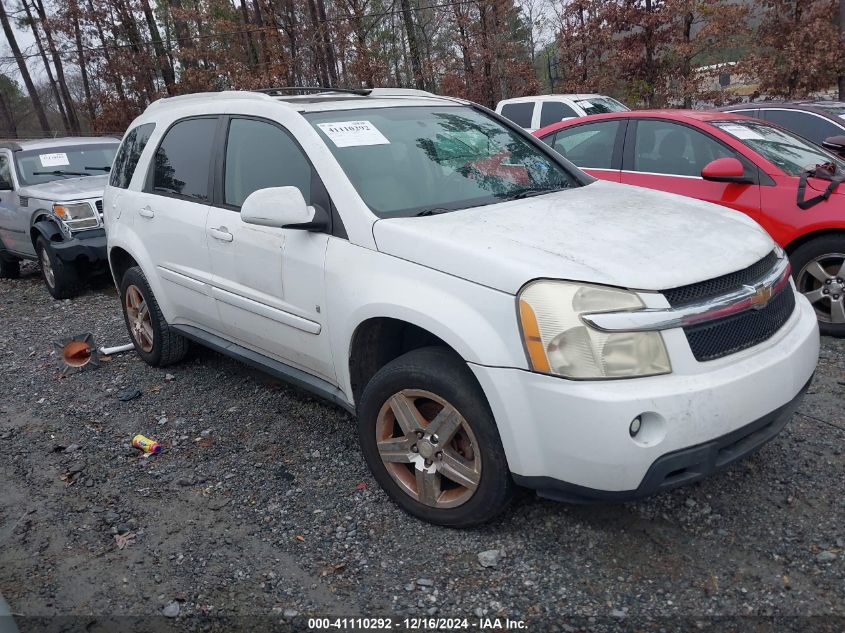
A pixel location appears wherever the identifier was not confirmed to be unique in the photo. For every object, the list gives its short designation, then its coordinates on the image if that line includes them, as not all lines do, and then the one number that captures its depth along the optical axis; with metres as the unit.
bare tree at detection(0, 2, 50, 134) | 32.56
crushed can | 3.94
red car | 4.80
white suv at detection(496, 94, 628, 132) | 12.52
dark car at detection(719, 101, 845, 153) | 7.75
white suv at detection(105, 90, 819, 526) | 2.44
